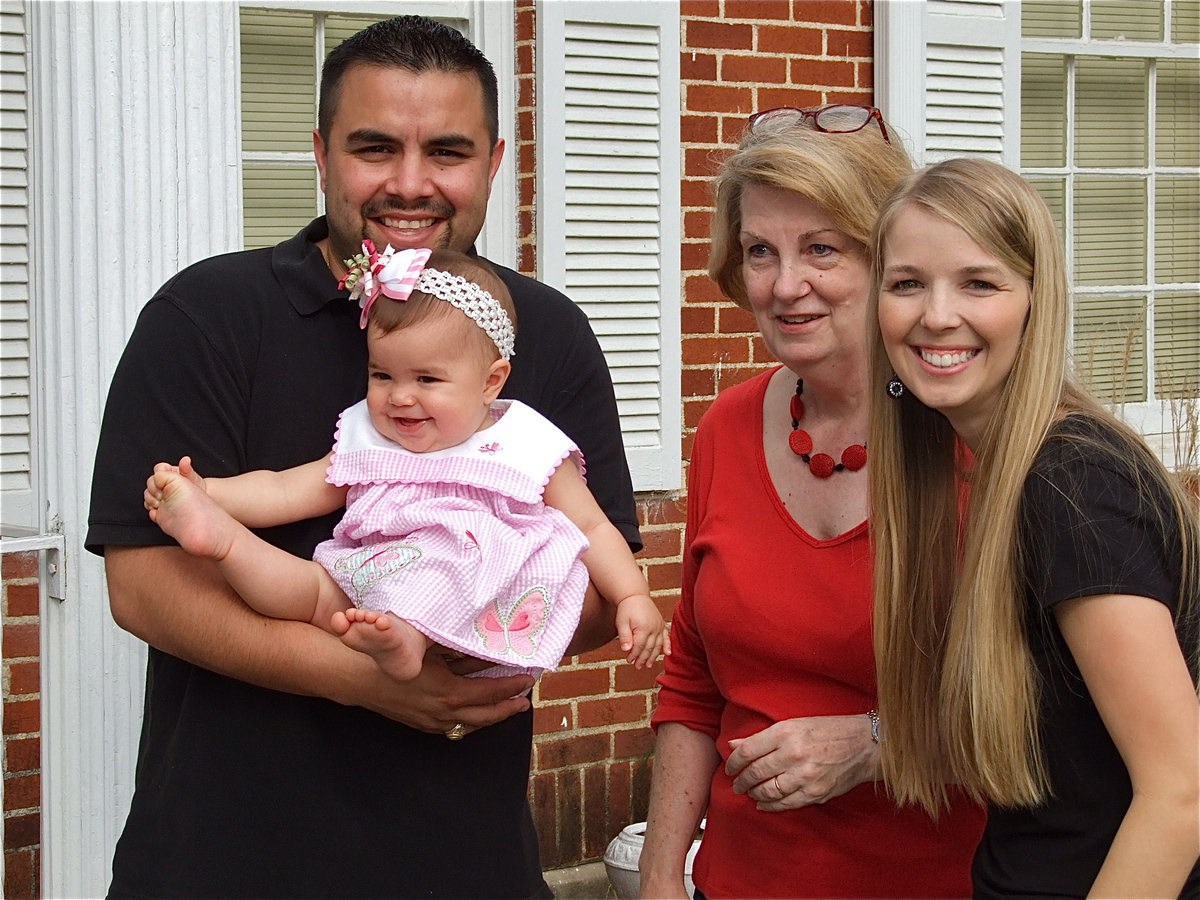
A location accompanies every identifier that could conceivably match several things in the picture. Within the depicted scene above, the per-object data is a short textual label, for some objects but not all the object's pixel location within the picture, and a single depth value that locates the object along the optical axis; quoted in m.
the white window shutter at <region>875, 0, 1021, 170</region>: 4.73
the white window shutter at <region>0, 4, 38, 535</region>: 3.64
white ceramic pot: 4.13
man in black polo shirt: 2.01
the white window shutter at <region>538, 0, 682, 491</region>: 4.25
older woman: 2.26
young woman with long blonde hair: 1.72
